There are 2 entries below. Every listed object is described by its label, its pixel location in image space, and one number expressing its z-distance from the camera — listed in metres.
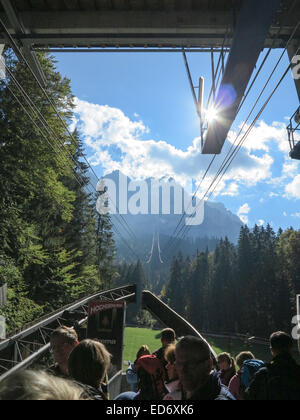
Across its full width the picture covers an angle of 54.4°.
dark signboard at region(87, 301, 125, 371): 10.78
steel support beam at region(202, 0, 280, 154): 6.16
